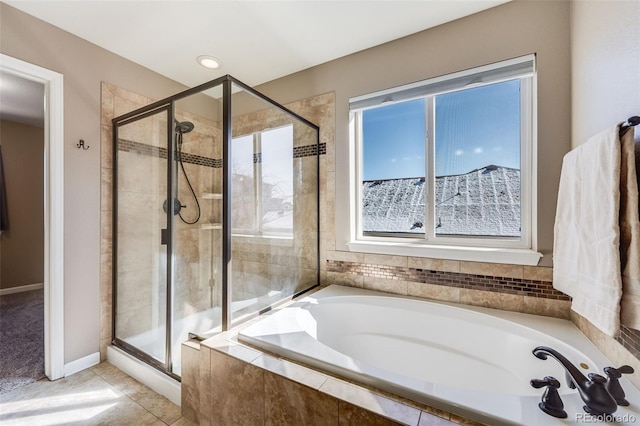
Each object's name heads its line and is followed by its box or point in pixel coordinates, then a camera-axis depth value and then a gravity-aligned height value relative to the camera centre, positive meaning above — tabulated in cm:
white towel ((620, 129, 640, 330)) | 85 -8
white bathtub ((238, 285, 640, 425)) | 86 -65
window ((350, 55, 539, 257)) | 167 +39
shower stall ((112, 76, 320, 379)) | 161 -2
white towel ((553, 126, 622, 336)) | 90 -8
